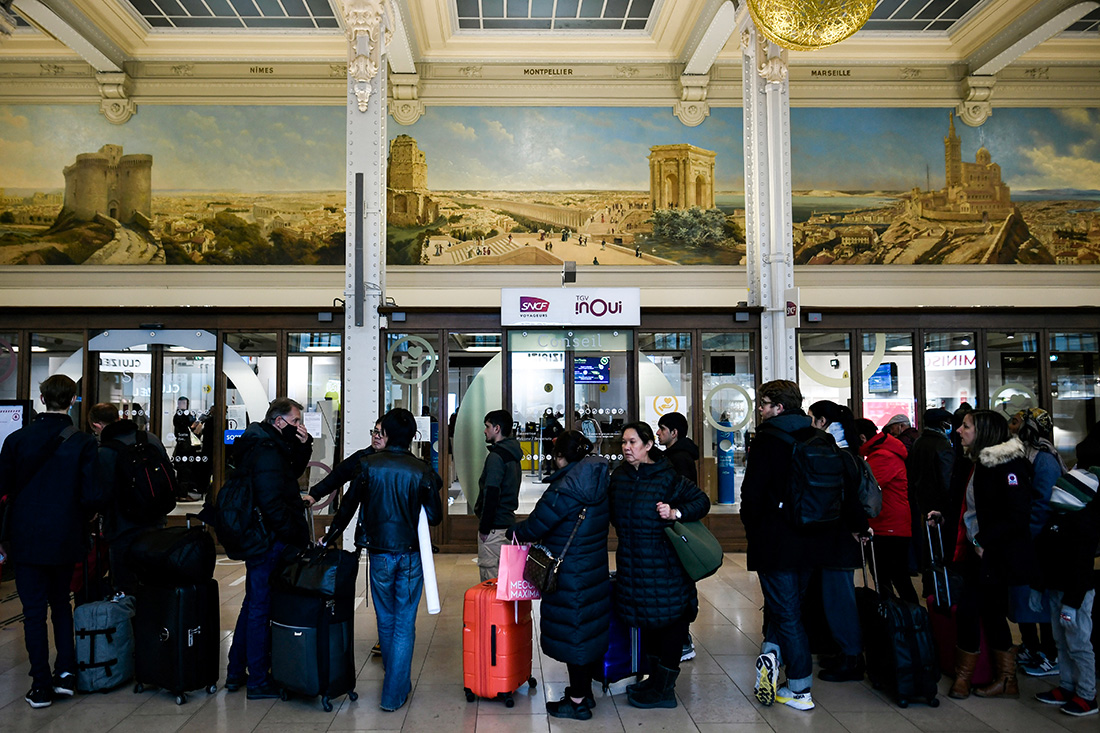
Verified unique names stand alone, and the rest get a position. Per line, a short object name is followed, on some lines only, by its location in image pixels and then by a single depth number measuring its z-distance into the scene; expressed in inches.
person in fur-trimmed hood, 170.1
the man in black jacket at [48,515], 175.2
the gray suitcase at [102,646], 183.9
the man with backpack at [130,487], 200.7
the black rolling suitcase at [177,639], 178.4
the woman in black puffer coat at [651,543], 169.6
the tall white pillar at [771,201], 351.3
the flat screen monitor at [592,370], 373.1
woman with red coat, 219.8
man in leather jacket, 173.8
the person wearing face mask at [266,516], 177.0
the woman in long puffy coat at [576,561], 165.6
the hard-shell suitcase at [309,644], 173.2
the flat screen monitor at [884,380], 378.0
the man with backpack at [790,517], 173.3
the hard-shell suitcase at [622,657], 185.8
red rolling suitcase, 178.5
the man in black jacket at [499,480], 209.6
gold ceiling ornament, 219.9
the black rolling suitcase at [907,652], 175.8
